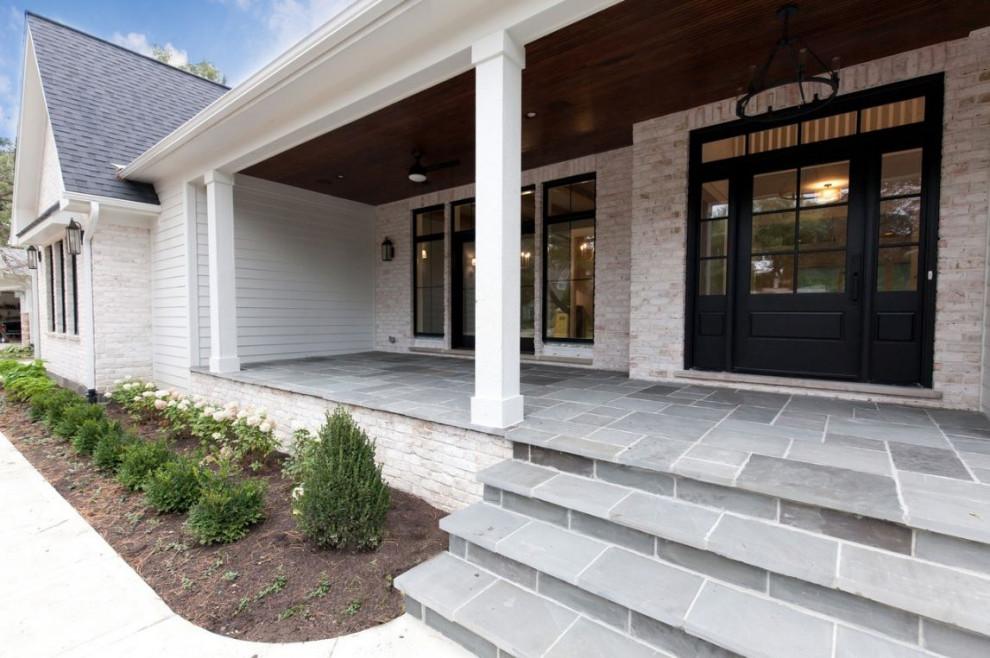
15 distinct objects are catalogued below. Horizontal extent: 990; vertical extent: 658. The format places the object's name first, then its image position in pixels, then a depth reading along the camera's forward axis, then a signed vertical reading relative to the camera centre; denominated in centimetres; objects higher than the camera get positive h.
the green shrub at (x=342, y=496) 240 -101
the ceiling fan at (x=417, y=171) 516 +162
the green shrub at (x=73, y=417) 453 -110
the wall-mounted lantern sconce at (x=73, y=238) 573 +93
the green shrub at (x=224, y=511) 259 -121
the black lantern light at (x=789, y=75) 267 +175
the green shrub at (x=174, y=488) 294 -119
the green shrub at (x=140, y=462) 333 -117
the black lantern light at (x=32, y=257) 872 +105
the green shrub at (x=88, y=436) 412 -117
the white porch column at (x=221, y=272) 524 +45
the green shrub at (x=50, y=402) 506 -108
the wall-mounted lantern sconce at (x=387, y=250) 738 +101
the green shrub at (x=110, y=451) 374 -119
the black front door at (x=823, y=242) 331 +58
